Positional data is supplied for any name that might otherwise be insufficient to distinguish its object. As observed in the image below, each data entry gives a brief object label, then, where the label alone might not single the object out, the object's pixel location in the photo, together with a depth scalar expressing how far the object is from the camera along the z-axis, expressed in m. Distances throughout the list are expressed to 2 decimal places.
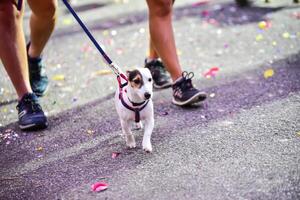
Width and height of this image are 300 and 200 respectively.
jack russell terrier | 2.49
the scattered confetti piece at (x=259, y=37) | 4.94
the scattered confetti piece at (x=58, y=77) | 4.49
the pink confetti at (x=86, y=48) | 5.43
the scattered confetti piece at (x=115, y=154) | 2.75
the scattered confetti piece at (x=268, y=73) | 3.90
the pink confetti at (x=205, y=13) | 6.28
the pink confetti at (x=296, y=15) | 5.55
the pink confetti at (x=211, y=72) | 4.16
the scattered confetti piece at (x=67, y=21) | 6.88
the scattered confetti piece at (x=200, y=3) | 6.93
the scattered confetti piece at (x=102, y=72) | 4.52
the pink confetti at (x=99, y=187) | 2.38
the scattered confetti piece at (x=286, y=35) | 4.89
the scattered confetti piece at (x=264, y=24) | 5.31
